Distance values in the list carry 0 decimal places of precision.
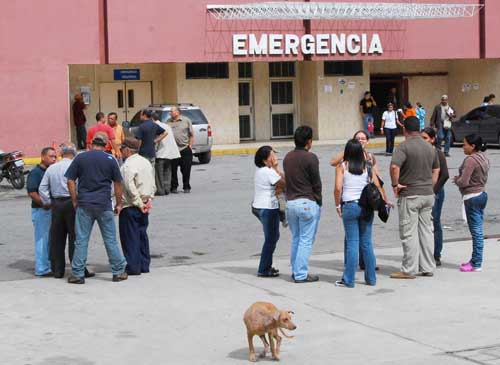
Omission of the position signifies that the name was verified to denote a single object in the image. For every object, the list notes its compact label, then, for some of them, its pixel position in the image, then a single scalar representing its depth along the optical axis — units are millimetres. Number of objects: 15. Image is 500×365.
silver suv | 27659
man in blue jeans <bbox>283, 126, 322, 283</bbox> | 11406
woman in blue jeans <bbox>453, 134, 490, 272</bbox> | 12109
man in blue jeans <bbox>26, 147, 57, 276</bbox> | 12344
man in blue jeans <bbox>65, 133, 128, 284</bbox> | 11617
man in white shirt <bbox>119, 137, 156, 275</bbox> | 12211
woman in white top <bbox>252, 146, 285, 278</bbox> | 11773
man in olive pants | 11641
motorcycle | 22859
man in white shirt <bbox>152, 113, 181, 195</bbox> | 20000
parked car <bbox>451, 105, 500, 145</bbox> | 32000
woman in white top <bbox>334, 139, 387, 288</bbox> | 11281
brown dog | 8375
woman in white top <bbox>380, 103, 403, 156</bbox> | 30078
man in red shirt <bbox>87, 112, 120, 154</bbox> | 21641
